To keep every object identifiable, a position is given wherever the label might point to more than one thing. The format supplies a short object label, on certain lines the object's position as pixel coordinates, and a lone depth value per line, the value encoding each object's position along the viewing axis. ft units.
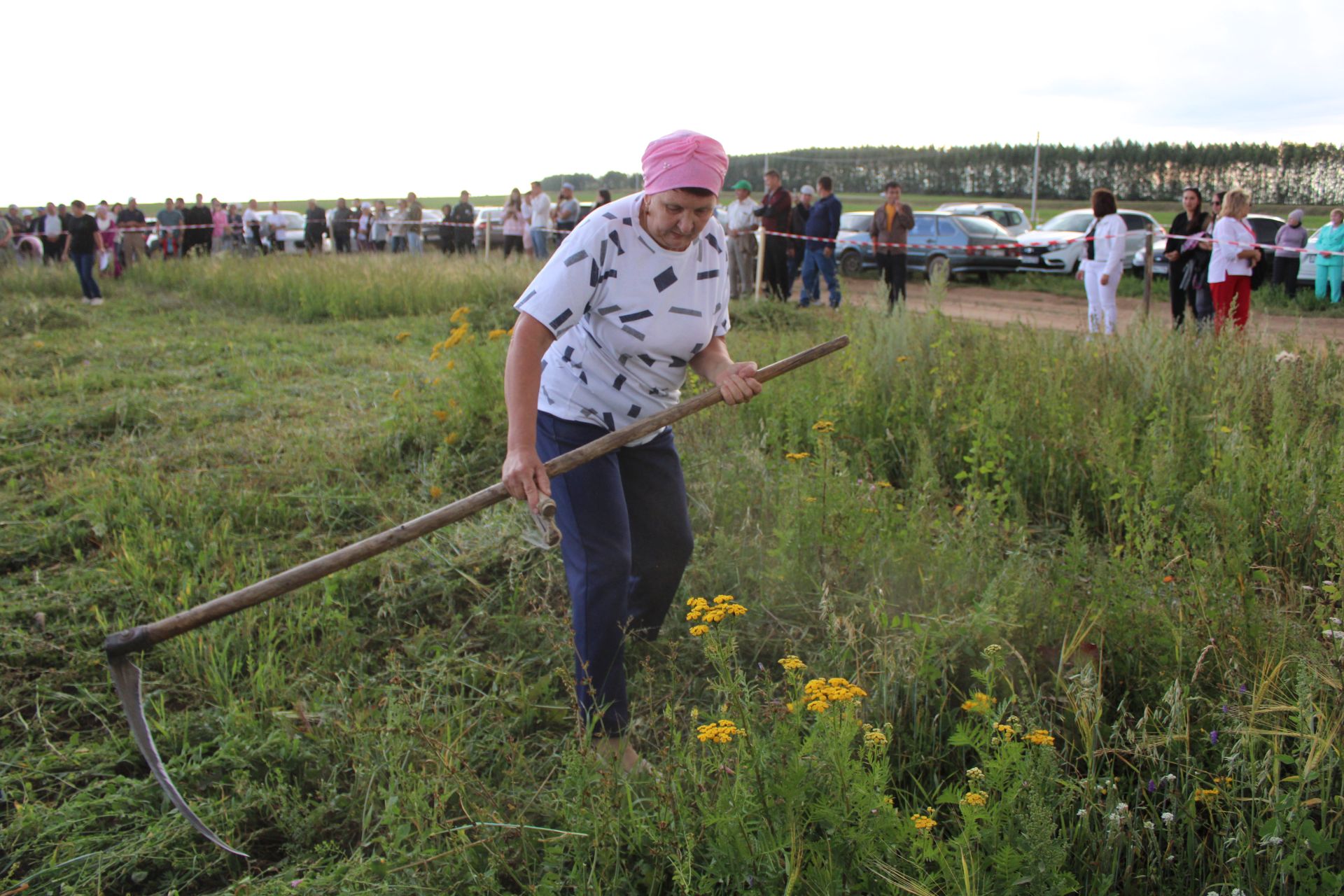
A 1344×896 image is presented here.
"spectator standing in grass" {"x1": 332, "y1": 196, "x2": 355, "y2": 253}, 76.43
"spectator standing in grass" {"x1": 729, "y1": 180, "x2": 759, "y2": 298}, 44.21
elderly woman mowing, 8.37
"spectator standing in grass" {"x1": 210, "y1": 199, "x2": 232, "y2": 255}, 71.10
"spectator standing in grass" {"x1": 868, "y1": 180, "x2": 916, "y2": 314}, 39.22
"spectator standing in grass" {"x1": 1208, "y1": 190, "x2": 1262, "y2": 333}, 29.07
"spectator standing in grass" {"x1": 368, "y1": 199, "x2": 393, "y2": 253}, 74.79
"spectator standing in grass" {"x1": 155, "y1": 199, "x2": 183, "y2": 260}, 68.13
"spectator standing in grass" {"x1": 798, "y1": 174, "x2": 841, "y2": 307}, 40.93
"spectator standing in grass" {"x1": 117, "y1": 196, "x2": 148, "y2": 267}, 62.90
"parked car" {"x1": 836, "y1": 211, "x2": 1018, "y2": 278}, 55.72
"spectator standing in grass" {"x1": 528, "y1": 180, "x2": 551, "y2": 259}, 56.73
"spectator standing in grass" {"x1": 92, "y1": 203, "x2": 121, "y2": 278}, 54.24
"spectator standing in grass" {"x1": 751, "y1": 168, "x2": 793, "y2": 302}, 42.60
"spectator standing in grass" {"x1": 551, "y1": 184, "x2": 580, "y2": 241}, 57.52
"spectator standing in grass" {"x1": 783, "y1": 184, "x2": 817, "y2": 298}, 44.65
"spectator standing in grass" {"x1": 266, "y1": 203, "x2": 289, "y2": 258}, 74.36
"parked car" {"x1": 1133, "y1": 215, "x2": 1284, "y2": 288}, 45.91
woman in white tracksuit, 30.22
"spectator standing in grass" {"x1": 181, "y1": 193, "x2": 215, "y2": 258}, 70.54
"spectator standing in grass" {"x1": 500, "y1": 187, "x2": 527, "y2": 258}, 60.80
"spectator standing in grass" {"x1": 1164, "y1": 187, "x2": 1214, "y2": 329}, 32.40
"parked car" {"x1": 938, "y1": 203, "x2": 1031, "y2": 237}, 66.49
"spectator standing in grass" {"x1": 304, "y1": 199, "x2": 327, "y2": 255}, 73.51
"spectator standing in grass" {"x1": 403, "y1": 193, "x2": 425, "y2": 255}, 72.33
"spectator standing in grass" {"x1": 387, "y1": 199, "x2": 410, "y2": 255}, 73.31
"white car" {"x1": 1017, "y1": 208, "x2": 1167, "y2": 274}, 54.44
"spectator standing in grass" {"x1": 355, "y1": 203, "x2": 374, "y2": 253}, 76.48
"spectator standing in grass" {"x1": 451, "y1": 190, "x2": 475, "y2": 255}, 71.05
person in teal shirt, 38.27
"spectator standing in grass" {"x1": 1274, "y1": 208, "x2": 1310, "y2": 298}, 43.18
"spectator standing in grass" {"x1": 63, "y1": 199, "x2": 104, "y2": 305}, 43.24
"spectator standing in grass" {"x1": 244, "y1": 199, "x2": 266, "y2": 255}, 73.77
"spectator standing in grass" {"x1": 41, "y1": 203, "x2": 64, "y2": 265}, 63.26
